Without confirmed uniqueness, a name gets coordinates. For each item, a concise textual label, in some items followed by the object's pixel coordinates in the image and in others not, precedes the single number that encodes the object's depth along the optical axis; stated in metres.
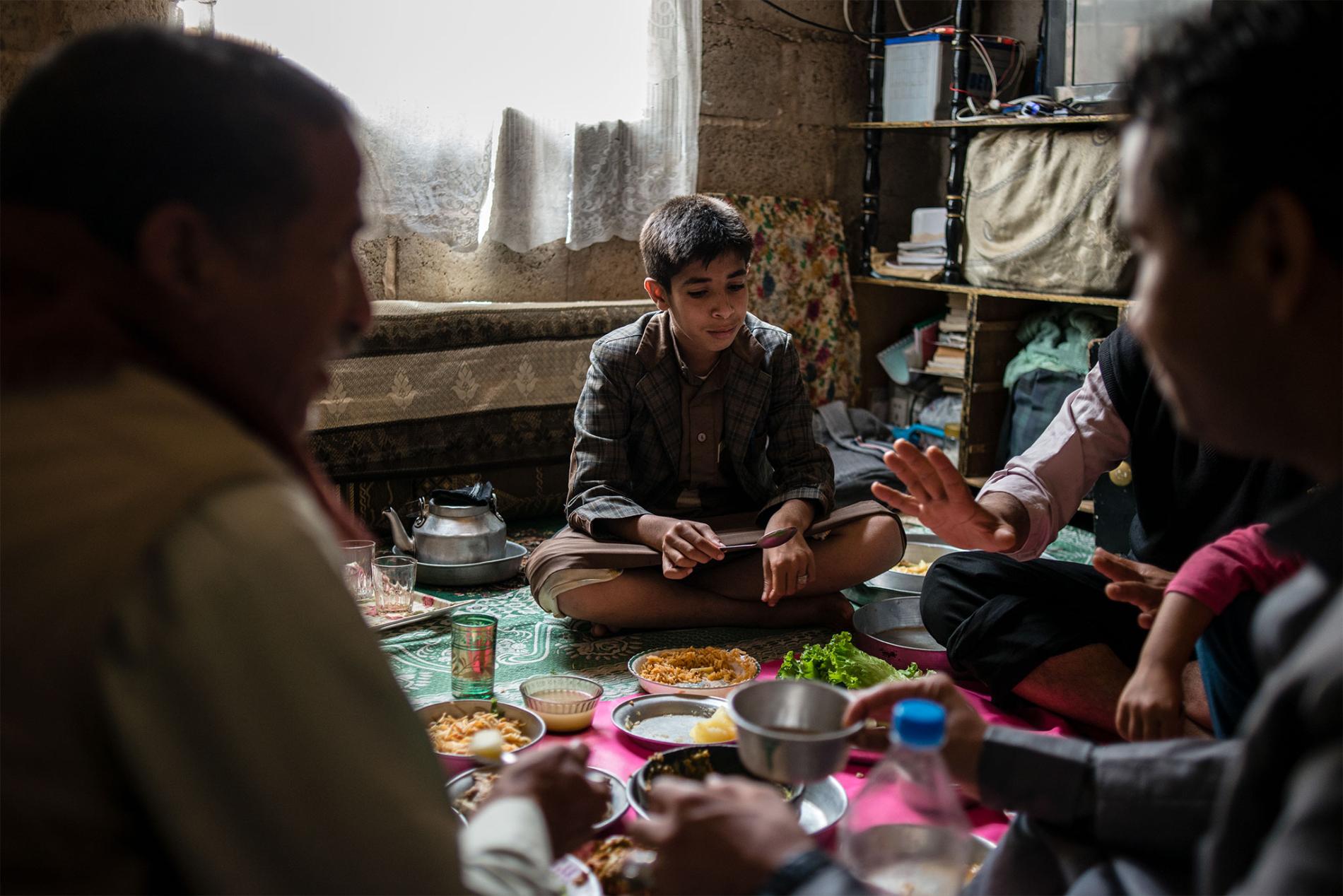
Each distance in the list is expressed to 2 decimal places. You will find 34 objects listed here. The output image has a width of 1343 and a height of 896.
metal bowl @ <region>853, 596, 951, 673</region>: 2.70
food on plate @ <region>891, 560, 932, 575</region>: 3.64
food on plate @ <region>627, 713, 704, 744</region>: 2.20
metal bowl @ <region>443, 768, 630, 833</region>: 1.67
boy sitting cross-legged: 3.01
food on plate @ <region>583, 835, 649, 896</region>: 1.52
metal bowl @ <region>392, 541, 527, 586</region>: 3.48
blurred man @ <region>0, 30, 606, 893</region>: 0.73
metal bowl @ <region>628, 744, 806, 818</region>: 1.70
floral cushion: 5.25
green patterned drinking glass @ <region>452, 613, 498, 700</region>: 2.29
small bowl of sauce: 2.21
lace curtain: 4.18
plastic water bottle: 1.18
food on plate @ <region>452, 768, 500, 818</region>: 1.66
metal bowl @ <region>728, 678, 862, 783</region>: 1.38
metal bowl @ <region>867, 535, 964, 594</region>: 3.38
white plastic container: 5.11
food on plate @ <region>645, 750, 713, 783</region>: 1.78
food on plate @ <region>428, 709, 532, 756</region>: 1.98
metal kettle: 3.49
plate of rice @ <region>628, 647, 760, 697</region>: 2.50
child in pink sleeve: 1.87
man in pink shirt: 2.27
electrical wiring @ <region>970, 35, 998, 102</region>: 5.04
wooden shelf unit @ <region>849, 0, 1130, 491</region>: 4.94
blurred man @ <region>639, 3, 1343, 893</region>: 0.82
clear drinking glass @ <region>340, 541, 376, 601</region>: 2.93
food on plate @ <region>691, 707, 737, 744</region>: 2.11
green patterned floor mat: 2.76
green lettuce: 2.37
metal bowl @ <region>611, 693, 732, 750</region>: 2.22
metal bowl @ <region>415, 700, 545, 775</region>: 2.04
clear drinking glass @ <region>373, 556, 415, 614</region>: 3.04
